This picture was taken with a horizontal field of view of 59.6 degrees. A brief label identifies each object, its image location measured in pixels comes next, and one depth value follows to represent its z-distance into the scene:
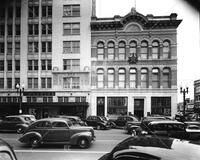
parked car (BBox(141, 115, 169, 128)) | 11.02
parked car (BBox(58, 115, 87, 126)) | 14.80
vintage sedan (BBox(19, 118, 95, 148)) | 9.75
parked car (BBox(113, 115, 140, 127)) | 17.92
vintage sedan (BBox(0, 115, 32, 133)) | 15.15
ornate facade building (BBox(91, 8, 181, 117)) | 26.55
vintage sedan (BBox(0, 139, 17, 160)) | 2.53
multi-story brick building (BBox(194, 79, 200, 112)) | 71.35
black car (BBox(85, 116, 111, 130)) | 17.92
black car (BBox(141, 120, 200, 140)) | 9.96
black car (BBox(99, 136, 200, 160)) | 3.30
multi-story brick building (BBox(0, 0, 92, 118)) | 27.53
